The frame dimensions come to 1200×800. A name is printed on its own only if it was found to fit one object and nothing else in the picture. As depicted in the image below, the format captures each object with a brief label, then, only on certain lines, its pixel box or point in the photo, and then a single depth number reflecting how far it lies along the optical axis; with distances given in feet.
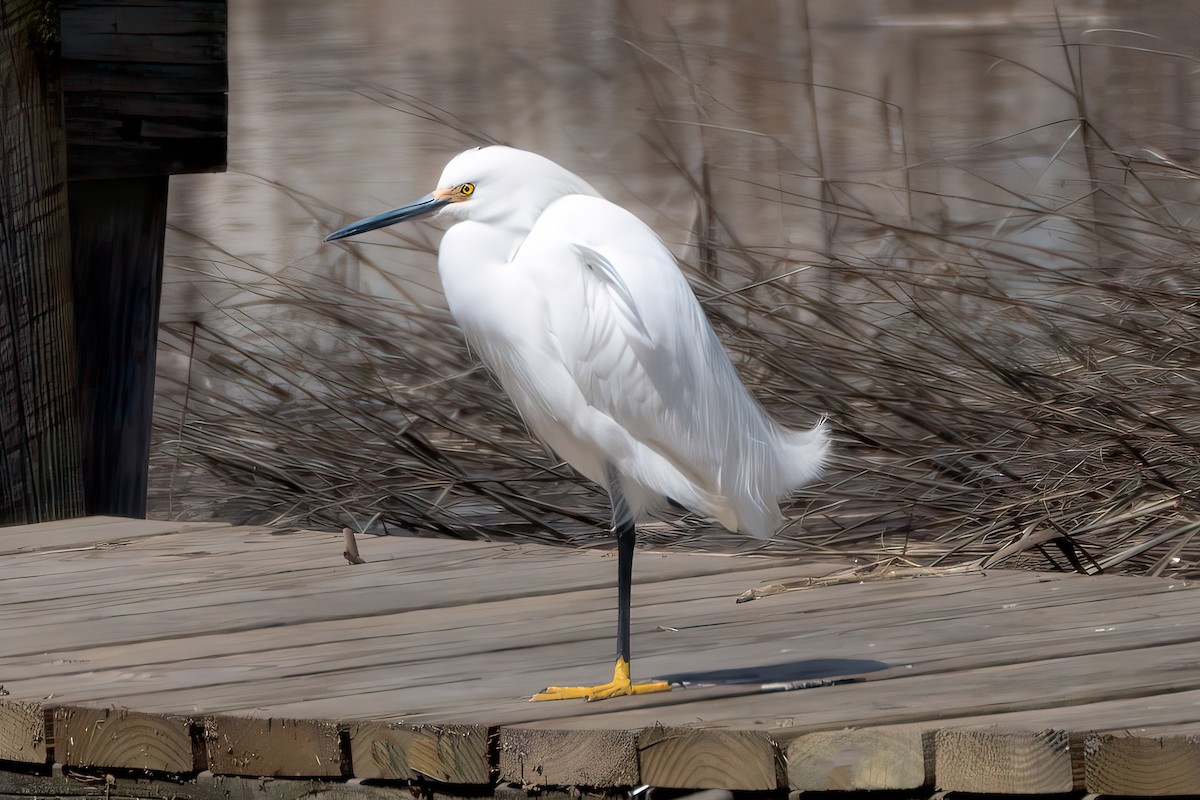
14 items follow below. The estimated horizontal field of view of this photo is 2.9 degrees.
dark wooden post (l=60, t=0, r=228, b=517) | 52.88
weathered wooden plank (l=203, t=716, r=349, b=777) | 50.09
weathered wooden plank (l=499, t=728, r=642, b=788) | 49.87
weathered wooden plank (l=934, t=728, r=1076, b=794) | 49.64
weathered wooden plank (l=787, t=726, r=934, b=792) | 49.74
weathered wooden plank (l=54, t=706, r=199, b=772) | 50.22
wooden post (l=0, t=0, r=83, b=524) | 52.80
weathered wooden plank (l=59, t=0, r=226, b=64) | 52.84
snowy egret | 50.80
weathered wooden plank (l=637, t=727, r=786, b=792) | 49.81
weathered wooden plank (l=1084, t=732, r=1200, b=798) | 49.58
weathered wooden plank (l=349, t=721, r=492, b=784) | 49.98
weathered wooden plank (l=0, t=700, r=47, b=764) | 50.35
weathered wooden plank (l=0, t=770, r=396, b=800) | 50.14
